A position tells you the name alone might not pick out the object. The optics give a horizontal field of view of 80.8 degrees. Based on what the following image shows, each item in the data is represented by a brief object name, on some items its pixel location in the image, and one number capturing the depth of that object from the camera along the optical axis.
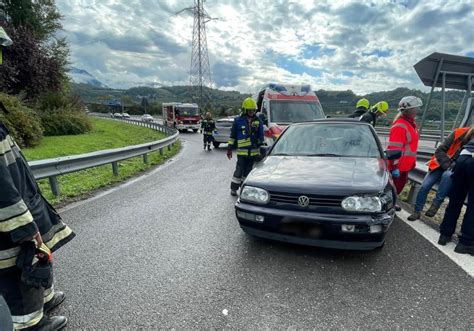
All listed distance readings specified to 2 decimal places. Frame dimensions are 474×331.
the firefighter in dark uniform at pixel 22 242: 1.62
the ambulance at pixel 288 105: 8.89
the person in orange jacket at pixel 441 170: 3.78
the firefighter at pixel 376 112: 6.70
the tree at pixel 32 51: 17.42
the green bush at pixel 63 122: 16.85
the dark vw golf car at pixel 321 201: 2.76
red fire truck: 27.89
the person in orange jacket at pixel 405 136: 4.43
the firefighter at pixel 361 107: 8.07
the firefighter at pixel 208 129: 13.55
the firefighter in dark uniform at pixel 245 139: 5.69
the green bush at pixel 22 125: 11.21
